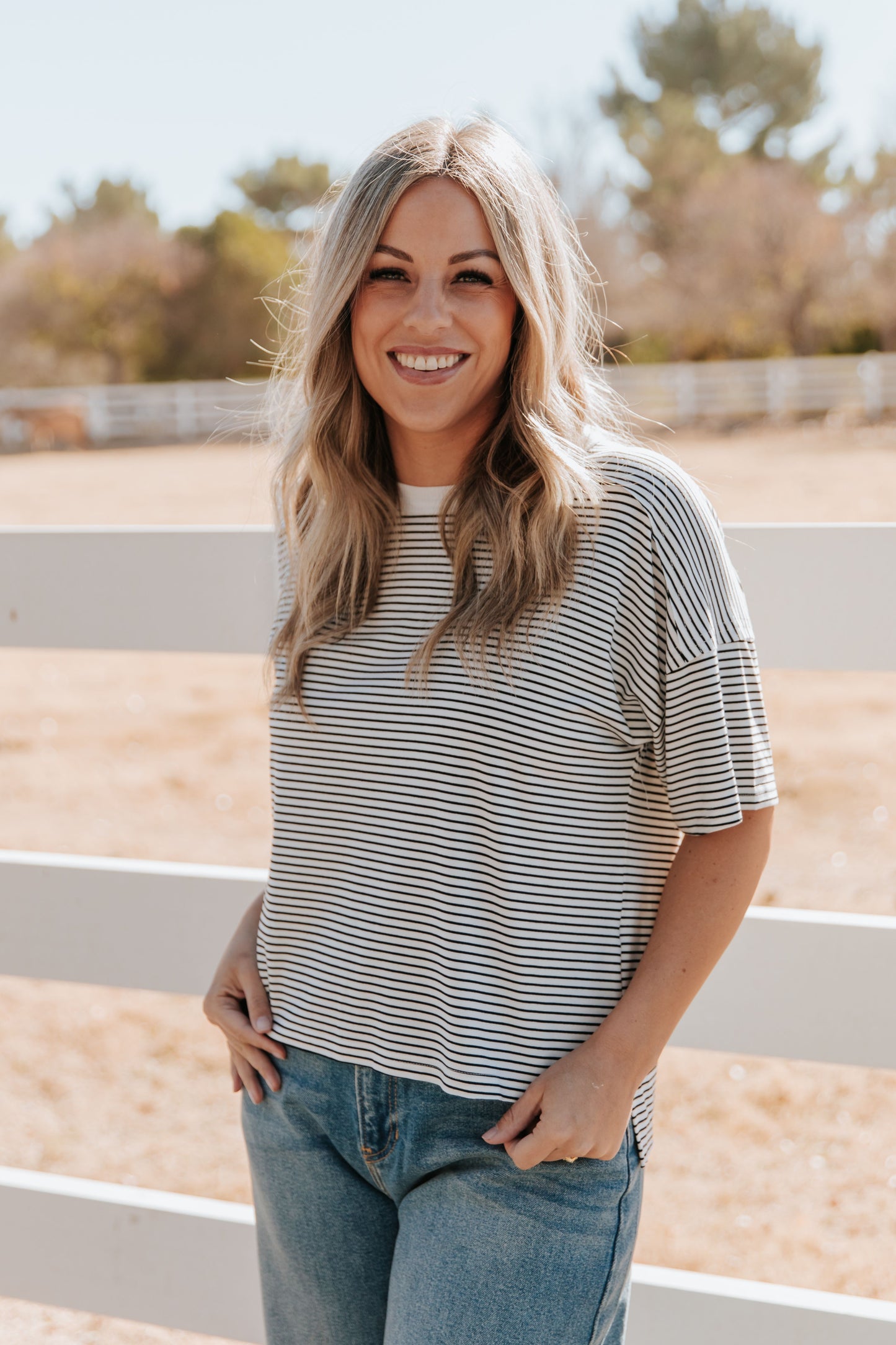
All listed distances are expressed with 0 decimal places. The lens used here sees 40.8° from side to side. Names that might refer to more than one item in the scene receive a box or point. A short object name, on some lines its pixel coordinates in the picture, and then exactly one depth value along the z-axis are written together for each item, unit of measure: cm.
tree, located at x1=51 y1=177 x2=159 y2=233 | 3397
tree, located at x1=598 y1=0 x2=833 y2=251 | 3347
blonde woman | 112
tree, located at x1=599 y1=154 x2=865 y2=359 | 2347
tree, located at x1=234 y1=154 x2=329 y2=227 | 3678
